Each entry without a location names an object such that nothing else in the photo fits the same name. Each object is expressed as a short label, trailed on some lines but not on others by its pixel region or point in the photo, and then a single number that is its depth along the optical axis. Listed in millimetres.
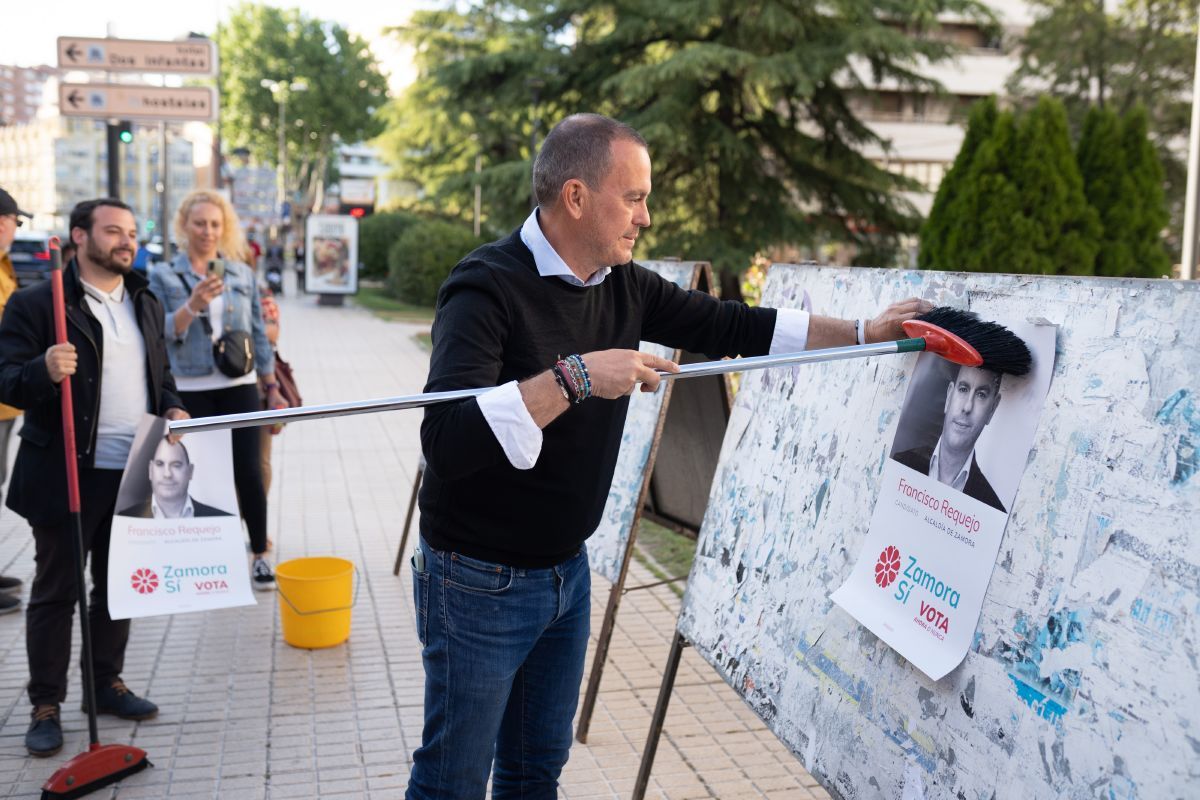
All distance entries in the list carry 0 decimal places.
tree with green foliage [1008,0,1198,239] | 29750
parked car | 24406
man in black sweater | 2076
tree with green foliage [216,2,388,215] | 63812
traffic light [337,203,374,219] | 33344
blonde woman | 5105
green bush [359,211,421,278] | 37188
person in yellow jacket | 4961
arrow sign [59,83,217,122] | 10102
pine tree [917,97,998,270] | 17031
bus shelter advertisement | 27562
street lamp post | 62169
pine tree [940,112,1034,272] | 16562
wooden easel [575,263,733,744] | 4238
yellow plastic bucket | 4793
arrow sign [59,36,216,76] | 9922
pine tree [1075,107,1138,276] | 17938
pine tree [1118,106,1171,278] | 18172
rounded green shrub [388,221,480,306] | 28953
